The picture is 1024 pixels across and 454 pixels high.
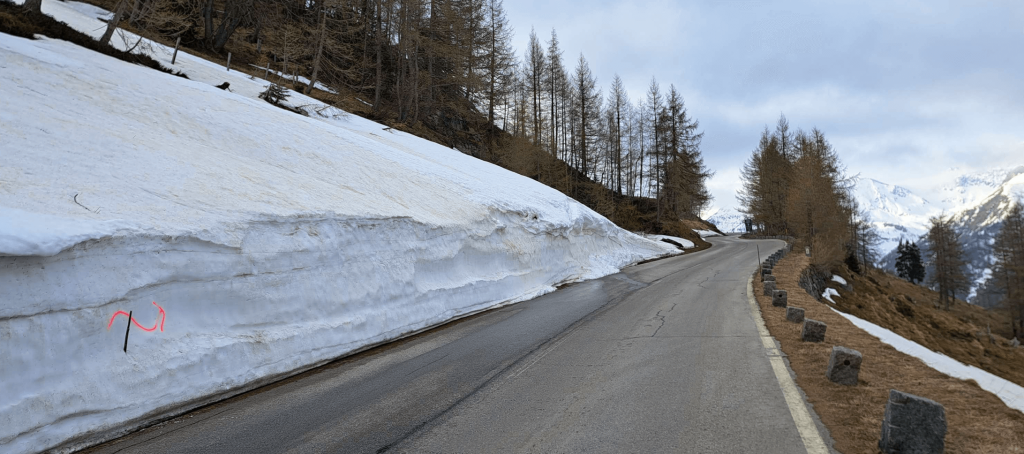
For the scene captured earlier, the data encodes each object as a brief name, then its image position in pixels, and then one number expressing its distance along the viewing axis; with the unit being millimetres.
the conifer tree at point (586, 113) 43597
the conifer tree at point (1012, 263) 41422
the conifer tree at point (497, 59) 37844
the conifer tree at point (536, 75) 42062
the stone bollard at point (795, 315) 7859
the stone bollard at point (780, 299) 9805
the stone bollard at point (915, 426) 3146
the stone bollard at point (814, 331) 6543
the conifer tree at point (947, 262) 52531
